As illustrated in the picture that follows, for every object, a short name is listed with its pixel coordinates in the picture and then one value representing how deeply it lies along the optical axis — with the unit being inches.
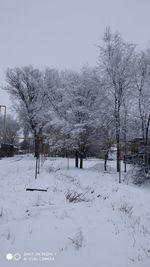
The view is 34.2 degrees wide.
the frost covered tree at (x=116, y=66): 910.4
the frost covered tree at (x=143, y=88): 905.3
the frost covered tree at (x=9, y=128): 1515.0
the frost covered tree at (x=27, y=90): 1406.3
